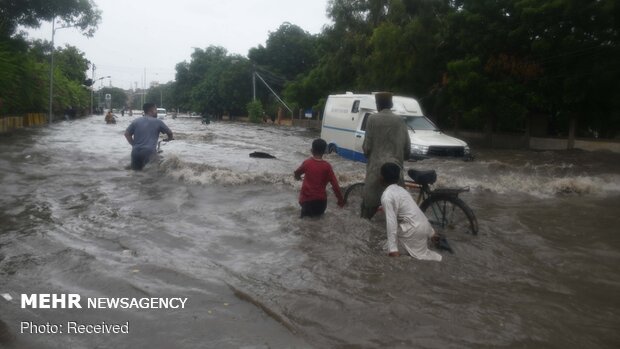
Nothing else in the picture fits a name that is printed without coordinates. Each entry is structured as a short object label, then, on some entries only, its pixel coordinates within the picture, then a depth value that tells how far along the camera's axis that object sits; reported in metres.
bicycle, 6.38
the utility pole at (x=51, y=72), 39.38
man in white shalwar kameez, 5.39
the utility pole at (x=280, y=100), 61.26
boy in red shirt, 6.76
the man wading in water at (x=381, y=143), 6.34
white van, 14.71
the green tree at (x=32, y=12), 25.56
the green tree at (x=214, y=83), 74.69
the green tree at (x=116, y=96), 142.73
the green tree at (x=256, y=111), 66.56
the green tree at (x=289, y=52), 67.88
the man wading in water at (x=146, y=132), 10.33
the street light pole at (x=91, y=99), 83.04
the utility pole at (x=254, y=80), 66.01
